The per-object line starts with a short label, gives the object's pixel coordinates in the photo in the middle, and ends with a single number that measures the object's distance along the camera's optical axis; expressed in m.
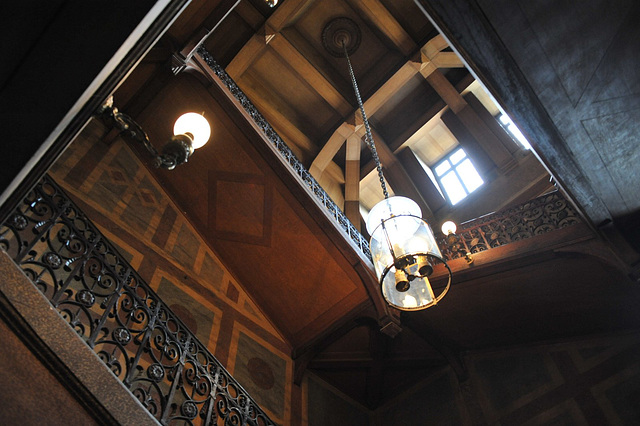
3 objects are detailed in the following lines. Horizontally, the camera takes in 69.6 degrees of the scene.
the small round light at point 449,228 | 6.22
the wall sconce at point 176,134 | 2.53
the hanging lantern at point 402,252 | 3.69
